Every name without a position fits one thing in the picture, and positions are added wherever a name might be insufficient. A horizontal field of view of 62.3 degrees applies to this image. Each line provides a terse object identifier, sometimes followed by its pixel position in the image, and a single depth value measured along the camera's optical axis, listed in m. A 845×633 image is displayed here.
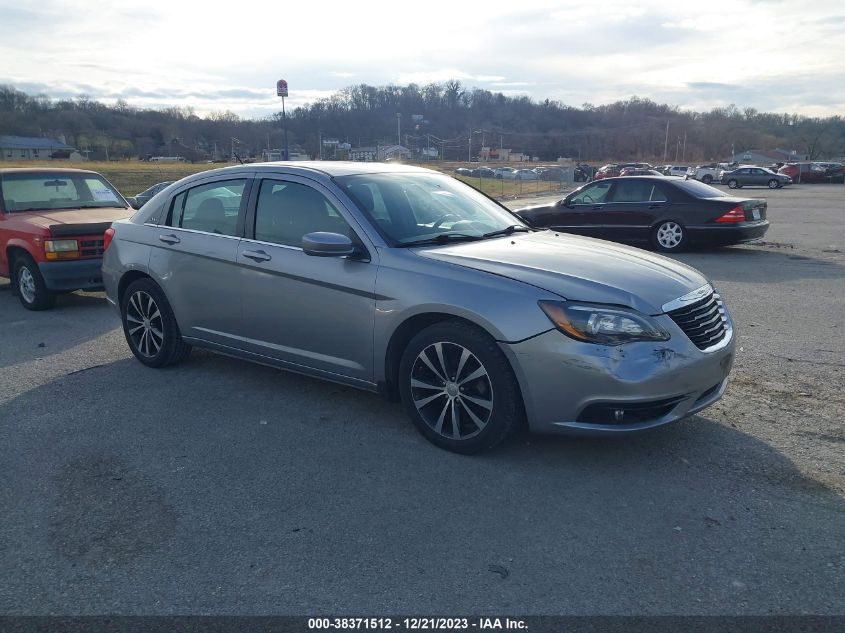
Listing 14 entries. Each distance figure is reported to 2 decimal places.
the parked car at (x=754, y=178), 45.64
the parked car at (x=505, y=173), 61.90
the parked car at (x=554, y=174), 55.66
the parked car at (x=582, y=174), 55.88
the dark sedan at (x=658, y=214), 12.34
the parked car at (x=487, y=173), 60.78
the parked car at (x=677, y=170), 55.50
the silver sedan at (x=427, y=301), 3.74
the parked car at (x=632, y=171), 43.74
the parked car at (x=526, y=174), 59.00
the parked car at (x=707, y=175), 54.44
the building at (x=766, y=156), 104.50
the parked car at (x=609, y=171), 48.25
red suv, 8.30
